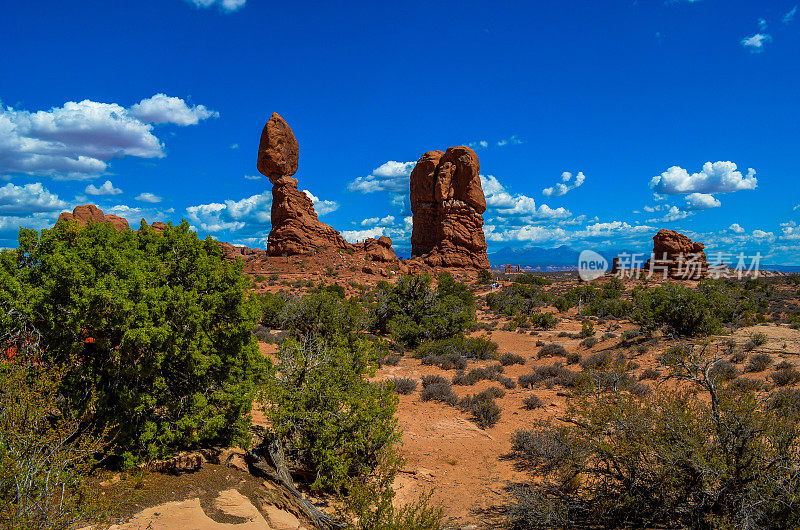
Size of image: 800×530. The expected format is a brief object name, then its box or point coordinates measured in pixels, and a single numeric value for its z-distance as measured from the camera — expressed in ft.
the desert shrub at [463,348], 56.39
